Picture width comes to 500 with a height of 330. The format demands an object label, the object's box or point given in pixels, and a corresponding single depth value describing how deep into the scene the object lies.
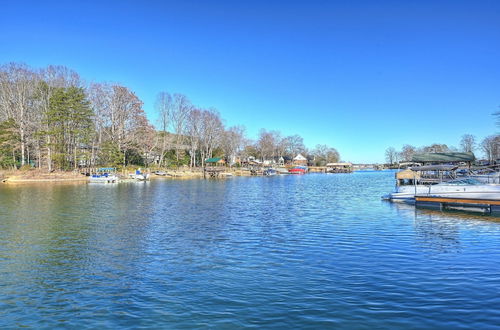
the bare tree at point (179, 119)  96.02
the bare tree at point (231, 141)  121.38
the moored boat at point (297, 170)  139.50
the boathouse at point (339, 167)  157.88
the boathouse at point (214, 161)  97.68
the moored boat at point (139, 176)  66.50
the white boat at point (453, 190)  25.25
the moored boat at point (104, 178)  59.47
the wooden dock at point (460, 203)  24.17
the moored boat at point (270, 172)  116.31
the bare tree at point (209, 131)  102.71
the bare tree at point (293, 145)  178.90
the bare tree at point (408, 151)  187.12
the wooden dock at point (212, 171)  92.06
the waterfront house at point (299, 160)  173.00
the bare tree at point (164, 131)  90.75
